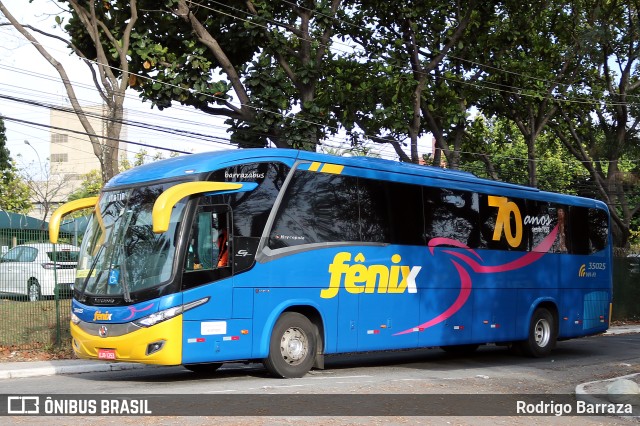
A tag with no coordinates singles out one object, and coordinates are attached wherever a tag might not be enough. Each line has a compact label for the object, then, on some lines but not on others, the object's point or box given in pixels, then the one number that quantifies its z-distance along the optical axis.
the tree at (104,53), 23.33
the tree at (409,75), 24.97
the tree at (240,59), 23.75
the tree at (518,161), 33.53
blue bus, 12.48
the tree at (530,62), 28.28
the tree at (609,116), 30.84
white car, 17.55
